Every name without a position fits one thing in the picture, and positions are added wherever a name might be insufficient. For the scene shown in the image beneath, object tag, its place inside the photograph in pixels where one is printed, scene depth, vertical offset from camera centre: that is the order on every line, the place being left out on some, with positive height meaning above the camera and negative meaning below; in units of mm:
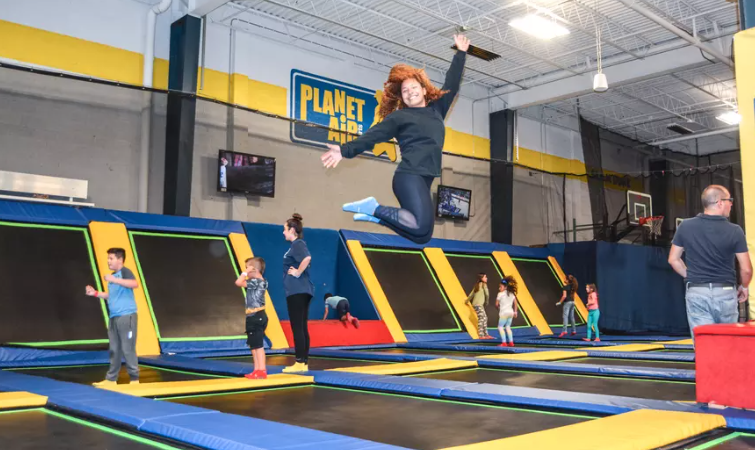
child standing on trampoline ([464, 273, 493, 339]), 8523 -165
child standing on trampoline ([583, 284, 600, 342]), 8516 -230
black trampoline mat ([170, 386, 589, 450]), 2771 -637
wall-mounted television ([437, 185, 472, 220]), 10586 +1474
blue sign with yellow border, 10469 +3182
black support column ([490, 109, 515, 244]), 10961 +1543
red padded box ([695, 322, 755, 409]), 3033 -356
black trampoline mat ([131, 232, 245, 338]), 6594 +27
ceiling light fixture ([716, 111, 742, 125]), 13899 +3871
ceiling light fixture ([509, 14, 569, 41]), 9125 +3842
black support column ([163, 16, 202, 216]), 7988 +1983
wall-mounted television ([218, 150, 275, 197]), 8469 +1557
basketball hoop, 11867 +1261
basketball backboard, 12195 +1641
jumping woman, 2861 +659
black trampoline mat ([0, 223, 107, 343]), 5727 -1
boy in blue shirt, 4070 -193
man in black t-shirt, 3291 +162
